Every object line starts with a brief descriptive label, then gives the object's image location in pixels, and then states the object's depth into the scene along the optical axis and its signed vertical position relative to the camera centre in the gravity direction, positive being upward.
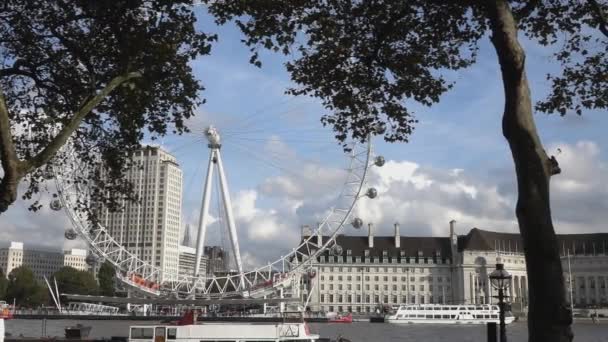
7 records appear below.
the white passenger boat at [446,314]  132.00 -3.19
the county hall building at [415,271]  192.00 +7.00
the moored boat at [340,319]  139.50 -4.40
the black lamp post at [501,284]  19.61 +0.37
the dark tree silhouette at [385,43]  16.52 +6.06
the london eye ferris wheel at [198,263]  101.12 +5.55
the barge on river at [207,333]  37.47 -1.97
